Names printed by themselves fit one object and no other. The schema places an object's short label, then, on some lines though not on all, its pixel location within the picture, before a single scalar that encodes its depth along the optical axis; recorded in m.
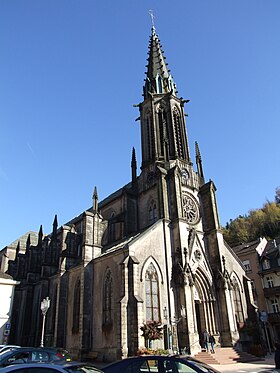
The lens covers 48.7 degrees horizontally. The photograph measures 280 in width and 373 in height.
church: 21.89
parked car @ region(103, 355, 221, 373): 7.41
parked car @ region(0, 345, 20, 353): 13.87
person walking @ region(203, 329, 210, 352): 22.24
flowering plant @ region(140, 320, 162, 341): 19.42
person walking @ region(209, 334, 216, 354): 22.02
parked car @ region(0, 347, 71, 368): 10.73
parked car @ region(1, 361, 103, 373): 5.42
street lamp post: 21.97
